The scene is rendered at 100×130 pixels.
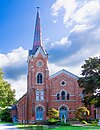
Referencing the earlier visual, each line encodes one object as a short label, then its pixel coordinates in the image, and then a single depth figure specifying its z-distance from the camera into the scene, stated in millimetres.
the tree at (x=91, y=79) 18911
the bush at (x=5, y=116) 31223
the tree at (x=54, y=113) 23850
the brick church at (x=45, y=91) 25620
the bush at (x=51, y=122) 21087
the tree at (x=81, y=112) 23435
